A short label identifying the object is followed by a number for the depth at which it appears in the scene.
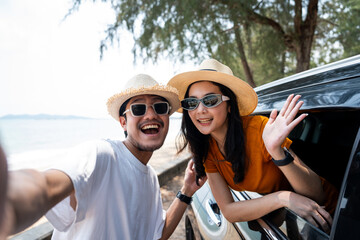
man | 0.90
